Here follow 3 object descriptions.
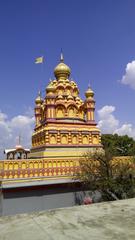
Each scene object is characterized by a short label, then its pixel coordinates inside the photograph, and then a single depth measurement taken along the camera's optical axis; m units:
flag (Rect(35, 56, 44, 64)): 18.72
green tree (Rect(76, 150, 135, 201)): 11.30
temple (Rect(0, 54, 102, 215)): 11.65
